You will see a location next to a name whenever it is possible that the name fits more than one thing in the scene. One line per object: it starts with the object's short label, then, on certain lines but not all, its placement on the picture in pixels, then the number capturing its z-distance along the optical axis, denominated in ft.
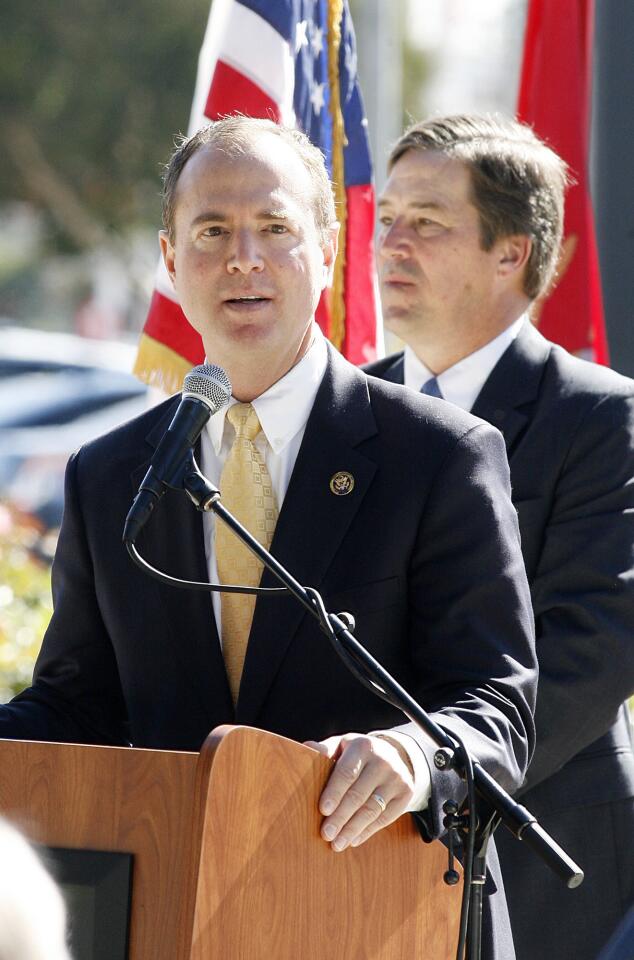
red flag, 30.94
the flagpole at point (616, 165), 30.40
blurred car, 74.64
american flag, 28.89
